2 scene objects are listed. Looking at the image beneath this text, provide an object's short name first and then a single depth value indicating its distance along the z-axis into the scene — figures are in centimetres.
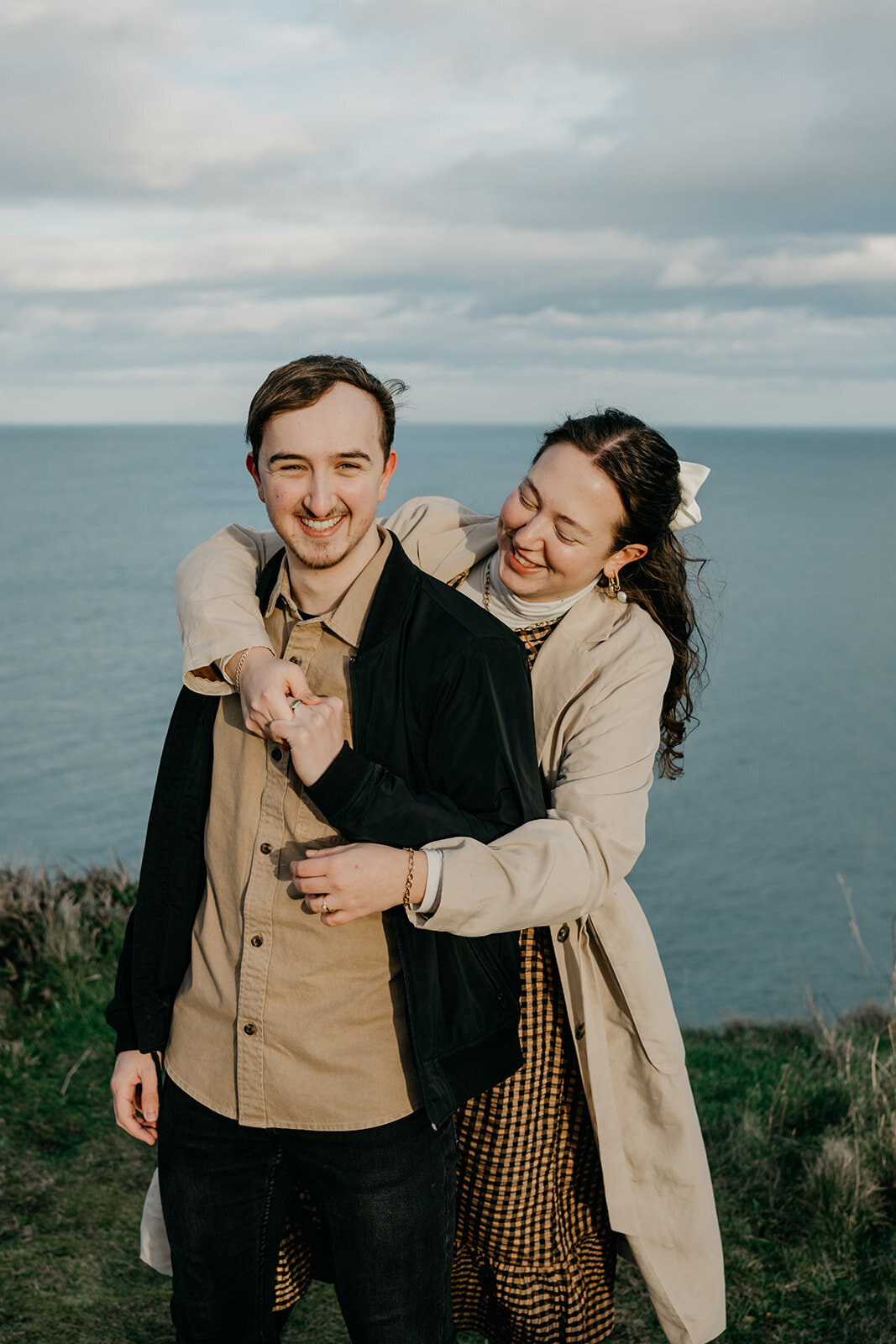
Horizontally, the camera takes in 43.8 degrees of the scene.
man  228
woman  268
